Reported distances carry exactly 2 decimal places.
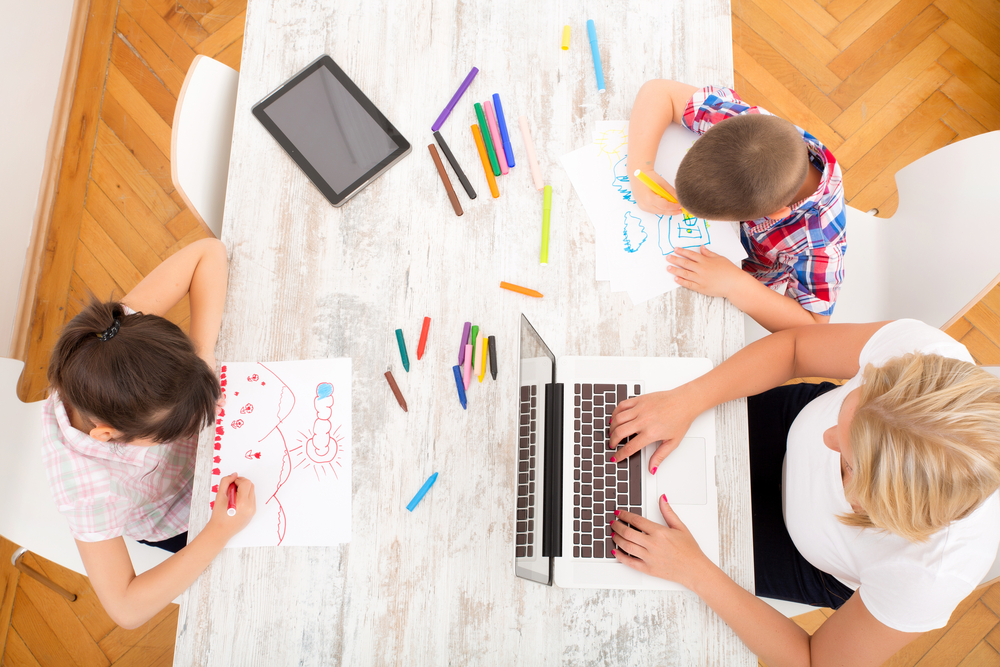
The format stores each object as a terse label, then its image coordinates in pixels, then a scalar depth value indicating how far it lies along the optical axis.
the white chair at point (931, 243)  0.95
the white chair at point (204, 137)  1.00
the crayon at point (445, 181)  1.00
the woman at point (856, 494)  0.65
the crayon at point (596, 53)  1.04
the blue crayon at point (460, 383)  0.92
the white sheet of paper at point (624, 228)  0.97
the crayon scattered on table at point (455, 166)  1.01
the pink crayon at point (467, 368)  0.93
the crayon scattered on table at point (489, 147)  1.01
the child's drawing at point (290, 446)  0.89
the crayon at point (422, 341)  0.95
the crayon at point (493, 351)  0.93
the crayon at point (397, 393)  0.92
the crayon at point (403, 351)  0.94
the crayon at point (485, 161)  1.00
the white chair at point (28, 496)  1.06
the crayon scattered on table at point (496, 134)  1.01
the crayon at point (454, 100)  1.03
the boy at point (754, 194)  0.90
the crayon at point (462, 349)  0.94
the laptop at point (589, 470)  0.81
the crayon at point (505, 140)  1.01
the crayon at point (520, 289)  0.96
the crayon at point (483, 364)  0.94
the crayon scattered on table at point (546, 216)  0.98
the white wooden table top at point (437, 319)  0.85
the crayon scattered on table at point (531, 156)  1.00
